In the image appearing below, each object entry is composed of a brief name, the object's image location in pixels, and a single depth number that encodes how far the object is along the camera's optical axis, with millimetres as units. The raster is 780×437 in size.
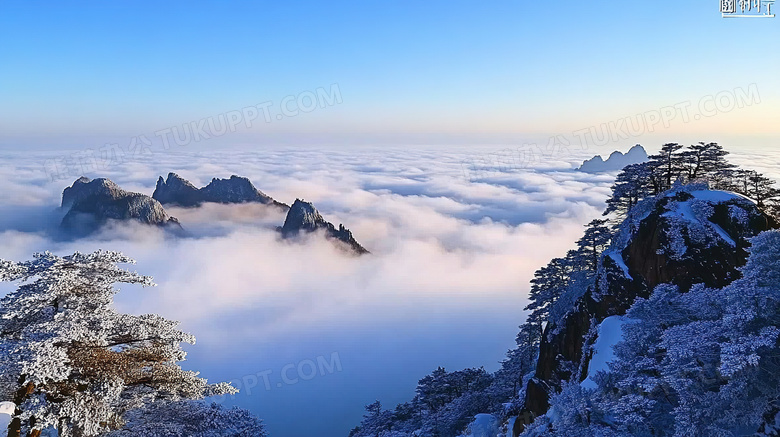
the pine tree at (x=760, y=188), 26900
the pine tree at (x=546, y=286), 36469
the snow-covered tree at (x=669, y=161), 32656
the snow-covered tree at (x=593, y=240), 34062
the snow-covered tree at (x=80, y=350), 12252
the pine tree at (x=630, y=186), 34625
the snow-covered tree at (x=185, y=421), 13844
